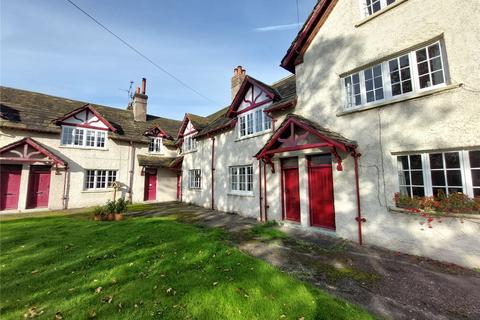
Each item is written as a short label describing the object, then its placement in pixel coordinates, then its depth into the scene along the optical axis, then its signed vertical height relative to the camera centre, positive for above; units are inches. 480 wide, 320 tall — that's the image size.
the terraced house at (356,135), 231.5 +69.2
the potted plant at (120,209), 463.7 -59.3
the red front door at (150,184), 817.5 -11.3
